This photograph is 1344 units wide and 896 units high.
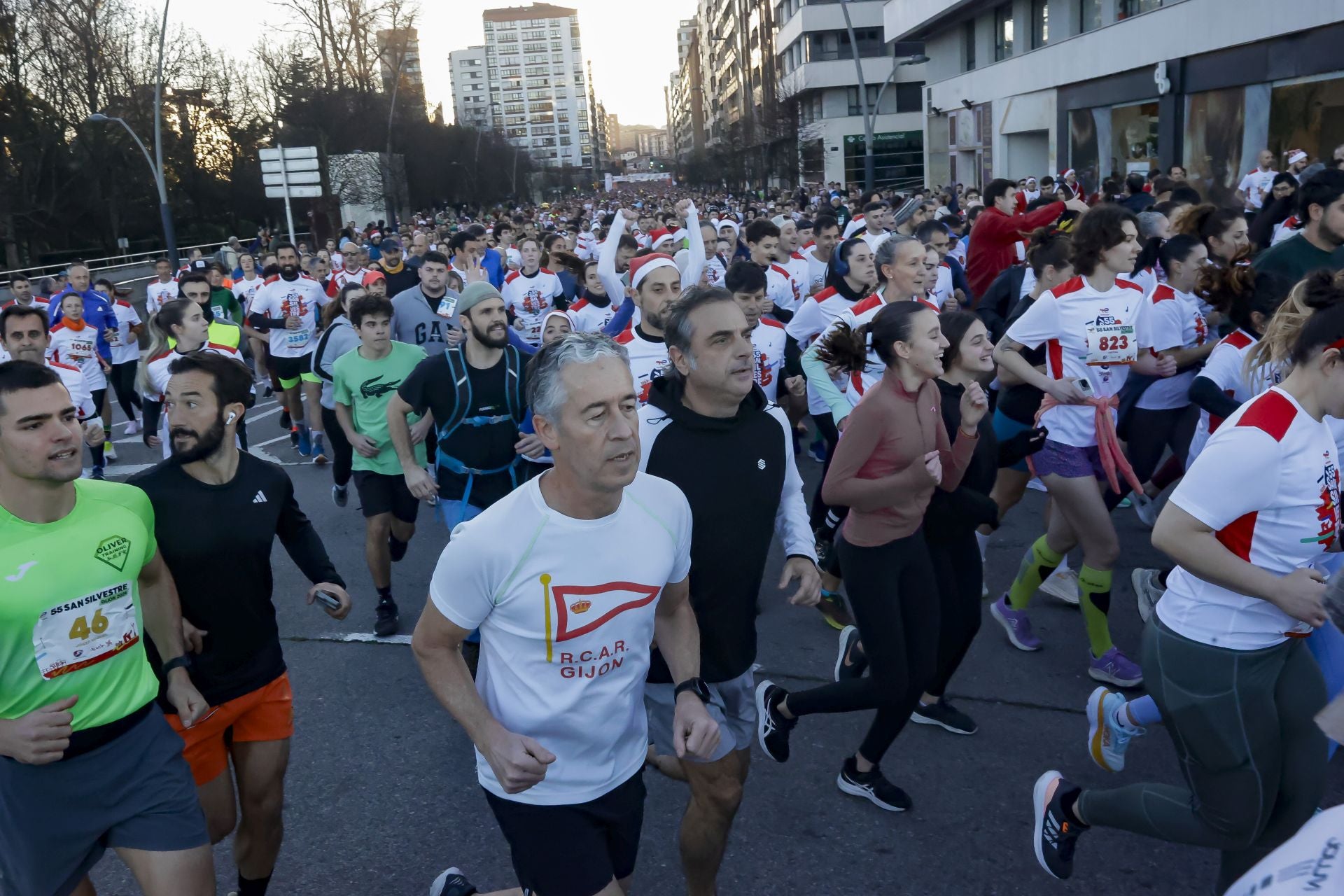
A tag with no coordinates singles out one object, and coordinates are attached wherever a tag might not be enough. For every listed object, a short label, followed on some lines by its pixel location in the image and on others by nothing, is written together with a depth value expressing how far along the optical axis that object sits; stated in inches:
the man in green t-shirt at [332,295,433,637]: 246.4
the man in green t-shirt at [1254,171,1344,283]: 211.3
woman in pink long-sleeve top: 153.8
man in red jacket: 354.6
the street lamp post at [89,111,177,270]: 1003.7
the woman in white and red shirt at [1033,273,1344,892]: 108.6
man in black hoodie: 128.6
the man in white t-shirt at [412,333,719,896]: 98.3
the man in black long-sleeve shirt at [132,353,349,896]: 130.3
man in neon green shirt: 106.4
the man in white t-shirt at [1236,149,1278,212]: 588.4
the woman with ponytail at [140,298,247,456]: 261.9
